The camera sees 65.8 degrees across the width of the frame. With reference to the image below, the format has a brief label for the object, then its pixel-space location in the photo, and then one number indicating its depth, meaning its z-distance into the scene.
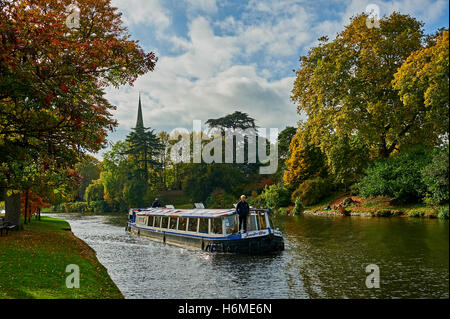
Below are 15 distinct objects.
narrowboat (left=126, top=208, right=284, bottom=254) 19.59
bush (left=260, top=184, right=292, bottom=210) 57.91
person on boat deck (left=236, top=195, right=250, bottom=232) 20.60
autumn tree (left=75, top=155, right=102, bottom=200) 114.06
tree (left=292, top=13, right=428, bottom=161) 28.73
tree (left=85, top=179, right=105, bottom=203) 86.69
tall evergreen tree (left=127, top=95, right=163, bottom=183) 85.99
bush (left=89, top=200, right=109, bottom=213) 81.69
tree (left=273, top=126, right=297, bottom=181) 69.69
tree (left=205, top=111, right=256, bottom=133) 80.06
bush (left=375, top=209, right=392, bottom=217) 33.44
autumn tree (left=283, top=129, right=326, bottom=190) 58.41
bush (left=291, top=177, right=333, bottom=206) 53.41
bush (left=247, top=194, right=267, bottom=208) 61.84
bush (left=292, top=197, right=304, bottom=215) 50.97
